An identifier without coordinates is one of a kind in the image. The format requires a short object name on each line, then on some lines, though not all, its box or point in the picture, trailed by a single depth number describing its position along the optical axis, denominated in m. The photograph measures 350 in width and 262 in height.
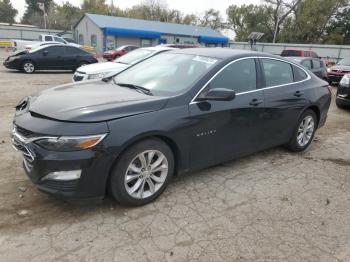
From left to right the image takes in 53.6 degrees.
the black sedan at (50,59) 15.21
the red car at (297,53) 22.69
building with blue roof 38.69
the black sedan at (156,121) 3.16
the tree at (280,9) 52.35
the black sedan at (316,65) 13.61
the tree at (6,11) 79.00
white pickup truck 27.69
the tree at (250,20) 57.69
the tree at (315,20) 47.00
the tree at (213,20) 72.56
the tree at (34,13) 86.24
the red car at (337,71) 15.22
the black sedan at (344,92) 9.25
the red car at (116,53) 25.84
